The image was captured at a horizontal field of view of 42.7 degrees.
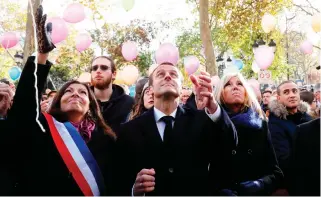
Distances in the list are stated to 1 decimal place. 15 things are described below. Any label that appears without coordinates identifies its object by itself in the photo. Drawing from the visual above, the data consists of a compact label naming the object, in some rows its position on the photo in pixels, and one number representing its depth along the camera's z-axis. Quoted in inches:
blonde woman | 114.0
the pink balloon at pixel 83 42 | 364.5
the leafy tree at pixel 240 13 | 471.8
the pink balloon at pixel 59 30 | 255.7
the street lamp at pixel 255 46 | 411.5
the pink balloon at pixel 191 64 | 379.9
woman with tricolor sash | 99.7
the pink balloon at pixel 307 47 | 409.4
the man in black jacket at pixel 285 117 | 144.4
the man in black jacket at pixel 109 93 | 157.6
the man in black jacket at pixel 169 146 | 101.6
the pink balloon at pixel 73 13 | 316.2
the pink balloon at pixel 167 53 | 314.7
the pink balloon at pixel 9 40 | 350.9
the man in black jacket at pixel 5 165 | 101.2
